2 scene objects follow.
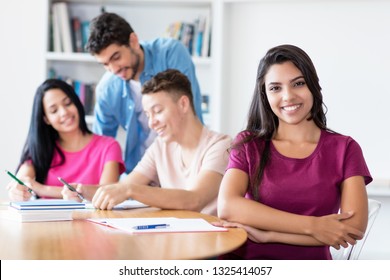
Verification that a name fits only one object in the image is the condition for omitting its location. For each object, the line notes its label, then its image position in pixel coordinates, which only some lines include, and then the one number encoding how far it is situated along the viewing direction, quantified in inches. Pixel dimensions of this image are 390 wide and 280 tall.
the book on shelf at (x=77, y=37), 149.5
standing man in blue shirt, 107.3
